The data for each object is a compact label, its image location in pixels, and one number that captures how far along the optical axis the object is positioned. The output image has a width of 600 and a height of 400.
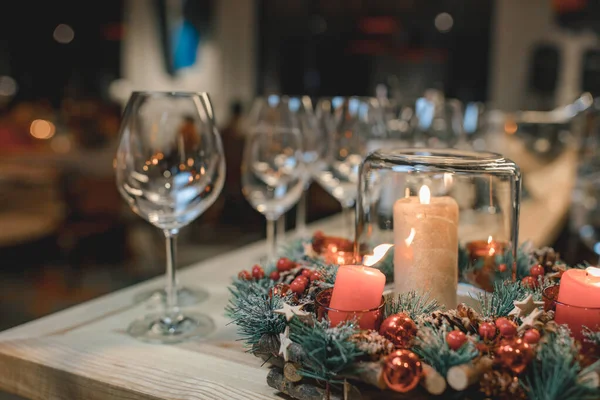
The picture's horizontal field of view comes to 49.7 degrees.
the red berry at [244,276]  0.62
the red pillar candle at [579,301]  0.50
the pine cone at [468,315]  0.51
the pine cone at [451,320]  0.51
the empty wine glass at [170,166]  0.67
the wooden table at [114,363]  0.54
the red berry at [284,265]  0.63
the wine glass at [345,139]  0.99
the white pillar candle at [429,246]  0.59
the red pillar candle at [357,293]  0.50
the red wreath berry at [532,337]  0.46
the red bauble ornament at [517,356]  0.44
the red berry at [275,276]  0.62
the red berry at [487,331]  0.48
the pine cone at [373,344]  0.46
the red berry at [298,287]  0.56
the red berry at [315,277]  0.57
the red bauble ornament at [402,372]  0.43
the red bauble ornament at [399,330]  0.48
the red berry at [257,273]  0.62
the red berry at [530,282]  0.59
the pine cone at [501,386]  0.44
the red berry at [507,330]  0.47
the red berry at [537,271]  0.62
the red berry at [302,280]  0.57
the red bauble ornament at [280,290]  0.55
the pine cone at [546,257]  0.67
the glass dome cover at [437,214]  0.59
